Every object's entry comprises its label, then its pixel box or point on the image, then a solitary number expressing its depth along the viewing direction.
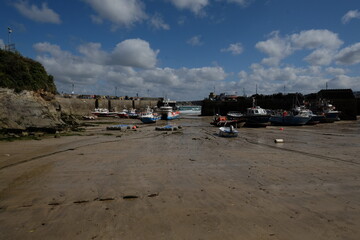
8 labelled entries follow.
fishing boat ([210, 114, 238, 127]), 33.53
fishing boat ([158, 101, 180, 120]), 52.34
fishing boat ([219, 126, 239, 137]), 21.32
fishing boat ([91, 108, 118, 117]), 61.62
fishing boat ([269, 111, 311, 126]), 37.84
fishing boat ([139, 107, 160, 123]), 40.97
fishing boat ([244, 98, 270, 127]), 34.12
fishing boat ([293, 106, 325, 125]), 38.81
